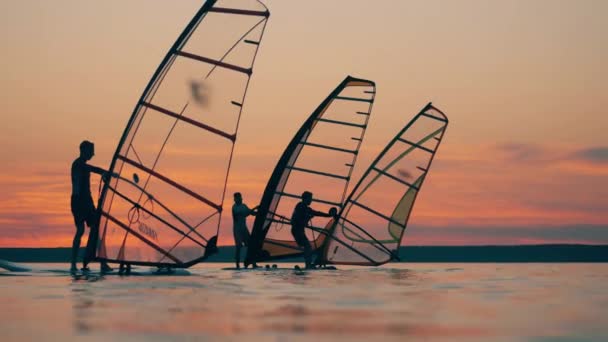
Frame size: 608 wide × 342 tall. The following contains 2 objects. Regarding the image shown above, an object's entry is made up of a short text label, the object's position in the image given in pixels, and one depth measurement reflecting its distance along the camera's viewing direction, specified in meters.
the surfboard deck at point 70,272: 16.75
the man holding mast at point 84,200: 16.69
